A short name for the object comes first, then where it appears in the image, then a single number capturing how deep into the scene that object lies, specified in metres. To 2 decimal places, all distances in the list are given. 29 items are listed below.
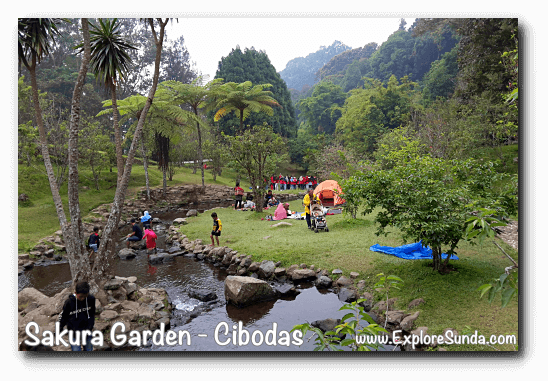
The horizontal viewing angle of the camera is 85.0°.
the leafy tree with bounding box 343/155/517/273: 5.91
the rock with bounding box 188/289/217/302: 7.48
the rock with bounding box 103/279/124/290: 6.62
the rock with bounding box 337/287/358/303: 7.02
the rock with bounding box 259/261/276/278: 8.64
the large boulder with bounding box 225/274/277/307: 7.09
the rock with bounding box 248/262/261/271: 9.01
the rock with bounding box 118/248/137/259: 11.19
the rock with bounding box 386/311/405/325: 5.66
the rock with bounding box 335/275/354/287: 7.53
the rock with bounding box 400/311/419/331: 5.40
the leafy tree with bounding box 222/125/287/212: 16.61
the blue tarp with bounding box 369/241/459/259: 8.05
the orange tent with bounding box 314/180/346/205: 19.97
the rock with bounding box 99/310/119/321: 5.99
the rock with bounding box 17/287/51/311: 6.53
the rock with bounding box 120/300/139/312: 6.44
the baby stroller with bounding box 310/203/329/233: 11.86
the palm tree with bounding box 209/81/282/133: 24.11
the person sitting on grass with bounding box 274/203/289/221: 15.63
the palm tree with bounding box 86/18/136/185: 7.48
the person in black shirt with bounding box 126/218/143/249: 12.37
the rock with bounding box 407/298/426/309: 5.86
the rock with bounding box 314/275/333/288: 7.78
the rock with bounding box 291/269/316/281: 8.20
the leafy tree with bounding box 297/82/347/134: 52.19
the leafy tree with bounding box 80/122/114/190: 19.25
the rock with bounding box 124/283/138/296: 6.96
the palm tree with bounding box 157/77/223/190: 22.95
